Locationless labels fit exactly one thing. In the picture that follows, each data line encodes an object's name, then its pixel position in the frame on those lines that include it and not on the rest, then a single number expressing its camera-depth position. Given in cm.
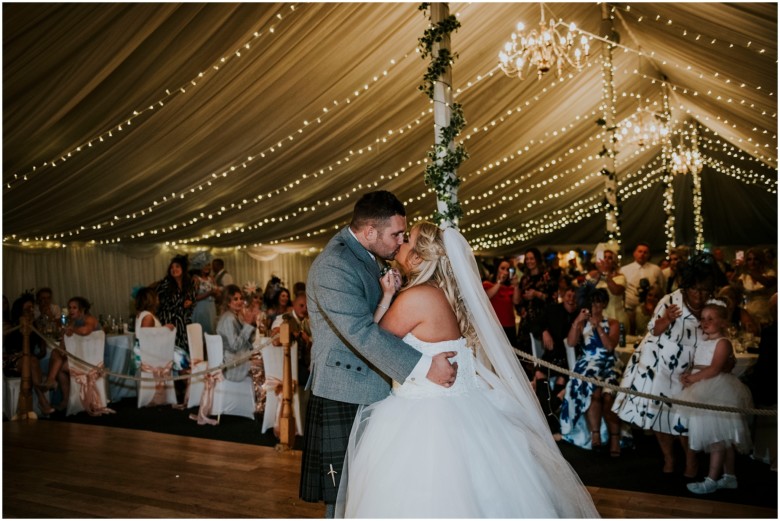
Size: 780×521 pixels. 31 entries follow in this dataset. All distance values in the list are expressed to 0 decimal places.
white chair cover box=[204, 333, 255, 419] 652
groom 260
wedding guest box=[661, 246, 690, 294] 726
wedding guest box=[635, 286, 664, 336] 647
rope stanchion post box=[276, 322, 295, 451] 504
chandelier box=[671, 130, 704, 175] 1025
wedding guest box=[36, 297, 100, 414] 687
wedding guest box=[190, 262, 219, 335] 875
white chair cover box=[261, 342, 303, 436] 569
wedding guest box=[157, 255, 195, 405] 757
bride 254
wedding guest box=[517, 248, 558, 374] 598
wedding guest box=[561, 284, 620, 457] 505
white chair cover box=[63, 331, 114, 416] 681
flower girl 404
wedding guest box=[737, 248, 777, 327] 636
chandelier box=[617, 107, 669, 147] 905
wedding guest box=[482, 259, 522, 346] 658
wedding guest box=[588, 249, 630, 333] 674
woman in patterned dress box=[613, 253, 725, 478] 431
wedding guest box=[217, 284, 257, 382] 644
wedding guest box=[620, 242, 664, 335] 731
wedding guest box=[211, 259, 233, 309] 931
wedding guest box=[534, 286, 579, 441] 541
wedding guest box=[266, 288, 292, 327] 657
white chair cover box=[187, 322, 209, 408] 695
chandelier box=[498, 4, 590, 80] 616
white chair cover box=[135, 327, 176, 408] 706
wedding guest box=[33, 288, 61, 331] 743
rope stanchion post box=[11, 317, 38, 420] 640
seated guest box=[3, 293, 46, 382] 669
